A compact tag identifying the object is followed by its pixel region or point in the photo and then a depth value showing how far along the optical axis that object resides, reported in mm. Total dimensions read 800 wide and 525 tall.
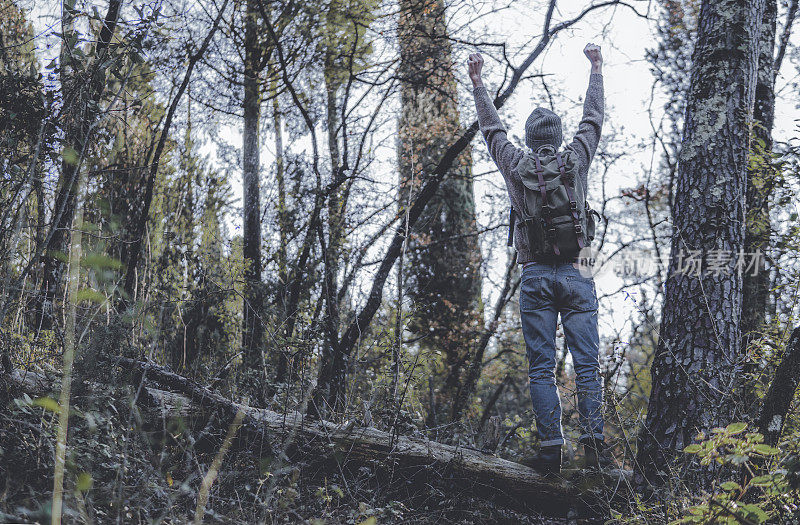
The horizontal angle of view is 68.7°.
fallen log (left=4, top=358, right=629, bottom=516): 3686
